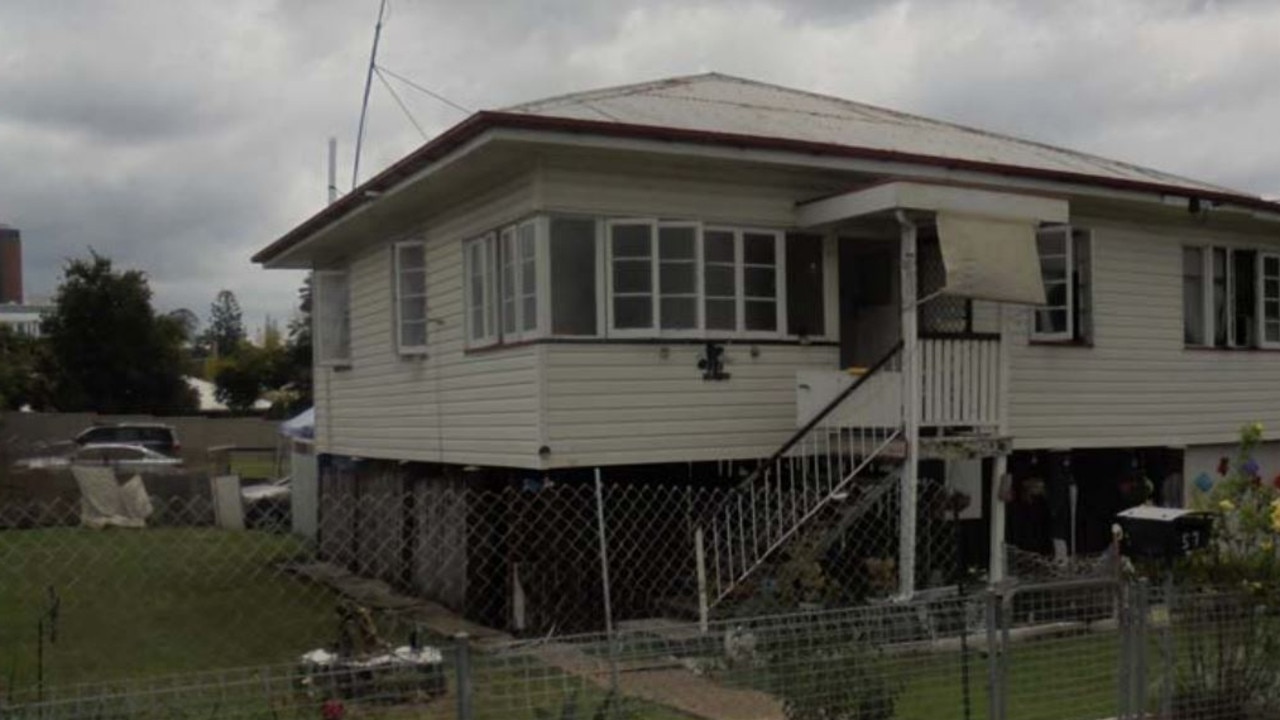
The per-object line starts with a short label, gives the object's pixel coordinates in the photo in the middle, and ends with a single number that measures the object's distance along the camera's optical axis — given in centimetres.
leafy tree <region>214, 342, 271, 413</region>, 6450
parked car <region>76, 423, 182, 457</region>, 3685
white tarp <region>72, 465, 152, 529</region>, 2305
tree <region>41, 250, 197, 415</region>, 5100
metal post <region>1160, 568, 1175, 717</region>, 709
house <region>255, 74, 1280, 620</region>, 1230
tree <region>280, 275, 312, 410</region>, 6209
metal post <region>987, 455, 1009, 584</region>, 1280
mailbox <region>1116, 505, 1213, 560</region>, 772
